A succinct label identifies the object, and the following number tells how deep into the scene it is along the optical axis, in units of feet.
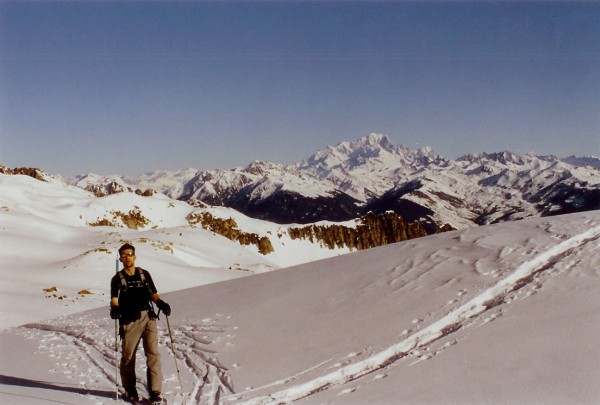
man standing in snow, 28.48
